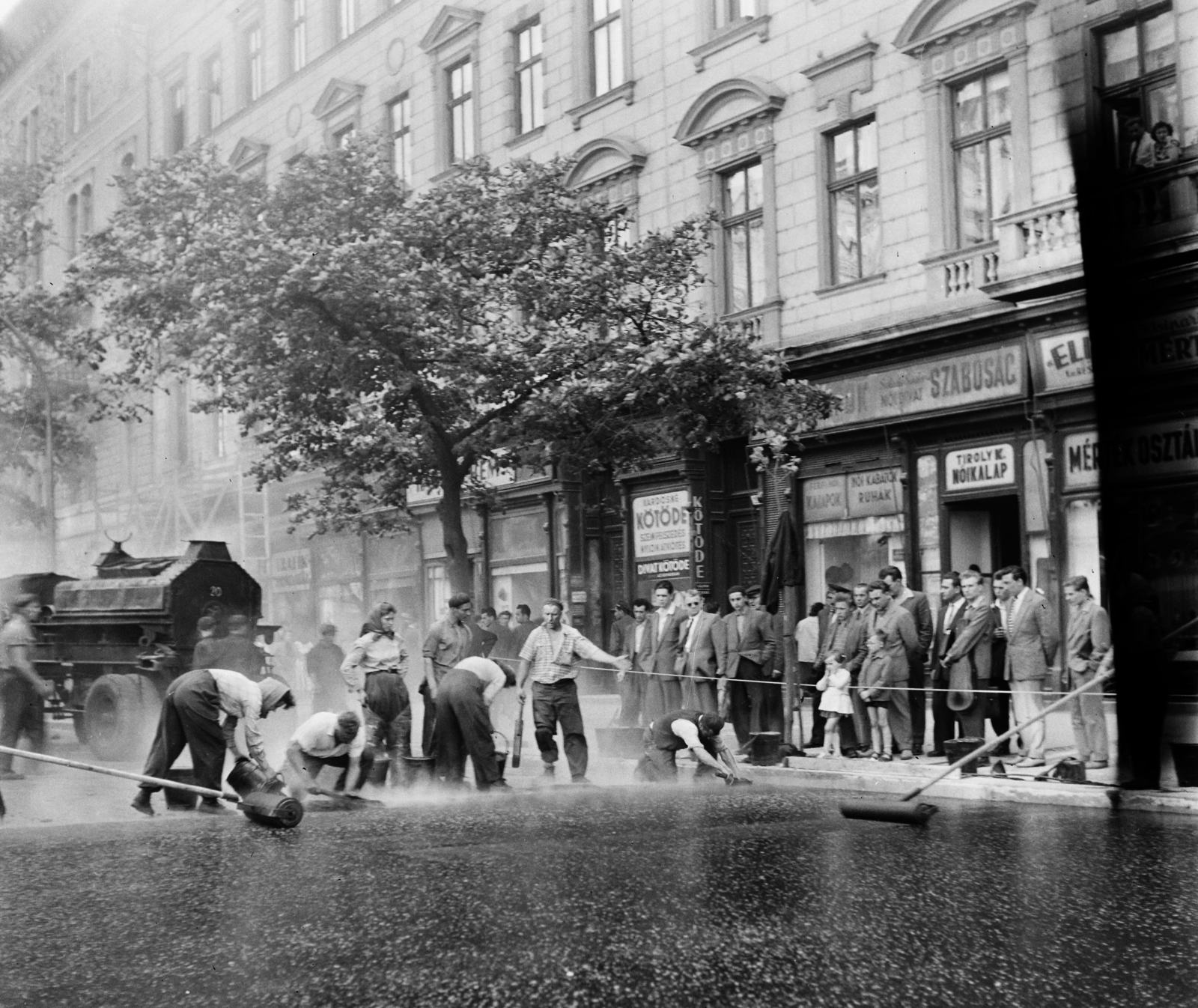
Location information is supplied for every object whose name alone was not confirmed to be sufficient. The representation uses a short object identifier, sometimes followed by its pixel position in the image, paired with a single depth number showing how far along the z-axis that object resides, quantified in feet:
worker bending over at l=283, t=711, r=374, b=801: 40.55
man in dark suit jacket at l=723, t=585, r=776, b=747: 51.03
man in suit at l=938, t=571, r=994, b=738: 45.03
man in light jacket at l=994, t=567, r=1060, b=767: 43.09
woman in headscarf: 46.44
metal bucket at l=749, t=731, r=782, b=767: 49.65
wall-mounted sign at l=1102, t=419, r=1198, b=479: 39.99
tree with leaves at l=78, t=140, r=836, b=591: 57.67
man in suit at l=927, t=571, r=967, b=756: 46.39
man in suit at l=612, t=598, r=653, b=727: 55.47
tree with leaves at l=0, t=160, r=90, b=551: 97.76
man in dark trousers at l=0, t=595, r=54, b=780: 48.80
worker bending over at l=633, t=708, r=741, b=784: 43.39
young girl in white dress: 47.98
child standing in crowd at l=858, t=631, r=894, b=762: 46.80
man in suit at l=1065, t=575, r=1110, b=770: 40.98
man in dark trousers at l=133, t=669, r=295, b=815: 39.78
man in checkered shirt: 47.93
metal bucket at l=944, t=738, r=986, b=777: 42.88
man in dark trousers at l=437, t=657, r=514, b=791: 43.68
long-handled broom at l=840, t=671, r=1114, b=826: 32.24
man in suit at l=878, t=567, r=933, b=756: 46.98
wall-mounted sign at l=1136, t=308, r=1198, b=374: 40.14
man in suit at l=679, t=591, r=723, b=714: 52.16
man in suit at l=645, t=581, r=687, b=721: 54.03
